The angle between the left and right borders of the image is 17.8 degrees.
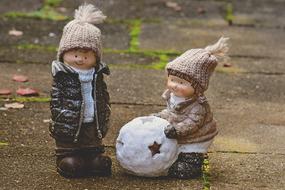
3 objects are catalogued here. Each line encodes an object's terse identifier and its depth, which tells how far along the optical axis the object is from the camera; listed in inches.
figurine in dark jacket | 188.7
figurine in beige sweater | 192.1
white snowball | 191.4
